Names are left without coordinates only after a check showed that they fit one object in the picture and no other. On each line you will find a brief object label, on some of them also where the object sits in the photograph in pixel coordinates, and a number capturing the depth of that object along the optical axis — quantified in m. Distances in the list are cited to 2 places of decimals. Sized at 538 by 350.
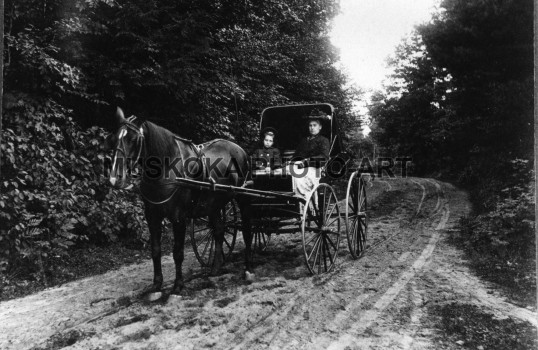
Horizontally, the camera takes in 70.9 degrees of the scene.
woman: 5.96
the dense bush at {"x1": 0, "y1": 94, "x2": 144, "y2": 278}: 5.38
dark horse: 4.18
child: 6.89
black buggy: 5.95
